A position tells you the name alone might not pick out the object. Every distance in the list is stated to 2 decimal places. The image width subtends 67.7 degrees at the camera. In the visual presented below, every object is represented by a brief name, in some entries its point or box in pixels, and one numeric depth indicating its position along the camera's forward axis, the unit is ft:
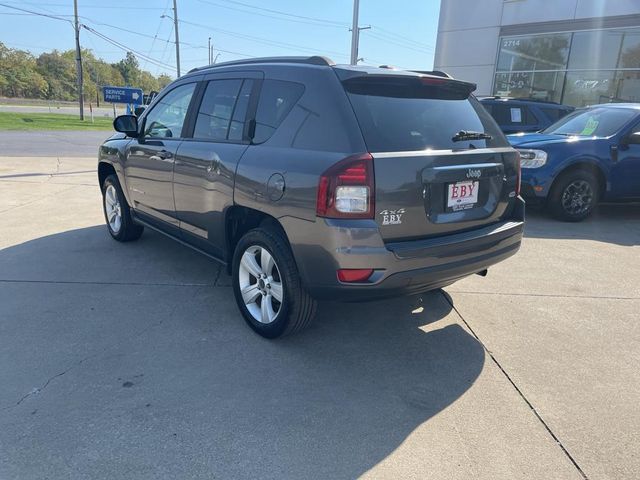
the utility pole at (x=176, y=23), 126.52
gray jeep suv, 8.89
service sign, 85.40
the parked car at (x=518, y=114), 34.37
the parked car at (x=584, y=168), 22.62
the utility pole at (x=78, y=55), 108.37
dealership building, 51.19
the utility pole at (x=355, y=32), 62.89
